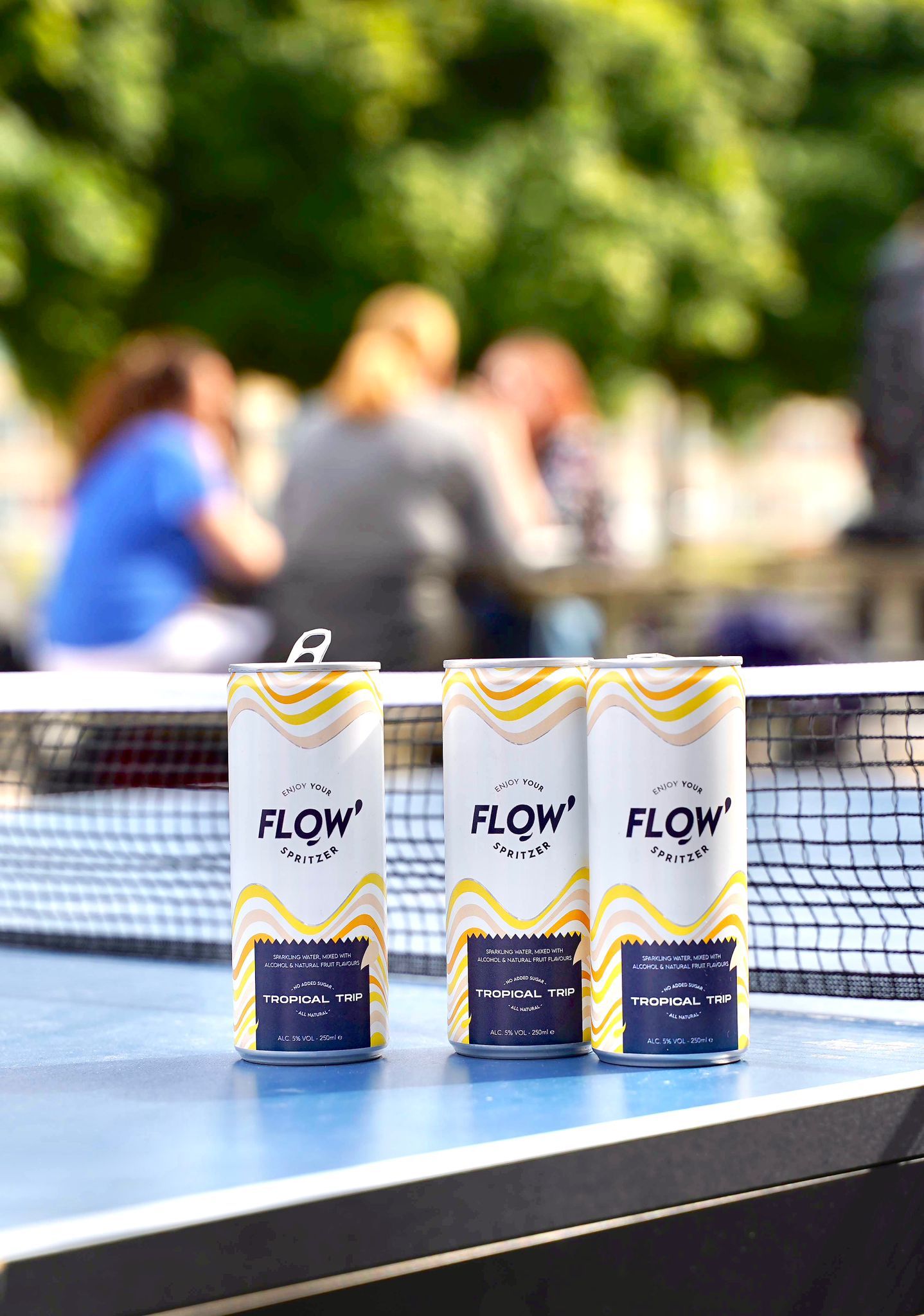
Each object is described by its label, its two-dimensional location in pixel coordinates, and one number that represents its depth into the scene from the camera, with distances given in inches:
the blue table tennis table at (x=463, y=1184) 56.7
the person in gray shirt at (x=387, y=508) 217.0
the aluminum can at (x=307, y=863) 64.8
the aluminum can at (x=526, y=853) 64.8
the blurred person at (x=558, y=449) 253.6
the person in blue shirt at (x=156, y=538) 207.8
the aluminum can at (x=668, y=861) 64.1
